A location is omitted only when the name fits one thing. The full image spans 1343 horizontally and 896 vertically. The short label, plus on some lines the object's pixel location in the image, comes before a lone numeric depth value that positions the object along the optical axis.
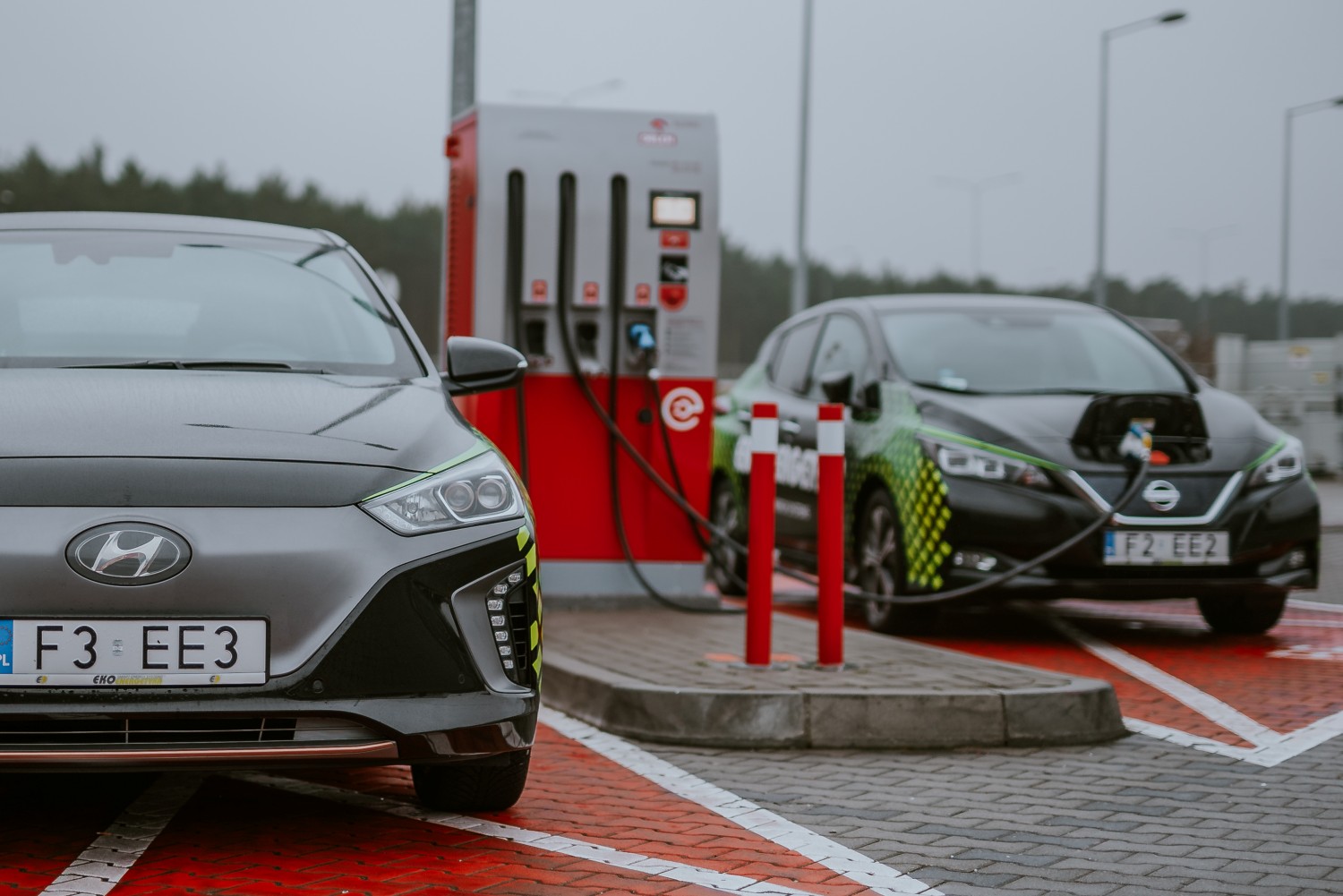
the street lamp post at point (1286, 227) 35.16
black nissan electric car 7.78
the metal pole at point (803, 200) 26.30
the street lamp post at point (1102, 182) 28.69
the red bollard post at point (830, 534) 6.27
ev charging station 8.29
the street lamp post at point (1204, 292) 36.42
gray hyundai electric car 3.48
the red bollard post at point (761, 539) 6.22
